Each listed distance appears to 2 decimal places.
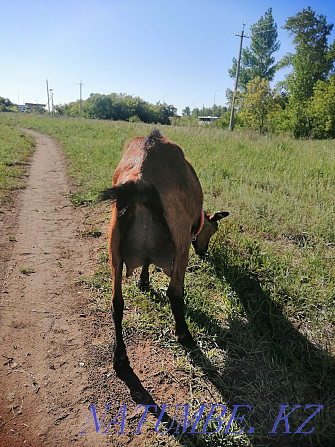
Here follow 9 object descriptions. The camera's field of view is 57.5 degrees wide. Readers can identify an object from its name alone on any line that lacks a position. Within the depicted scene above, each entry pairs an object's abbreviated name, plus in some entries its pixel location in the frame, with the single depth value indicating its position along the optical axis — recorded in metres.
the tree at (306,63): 29.06
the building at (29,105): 150.82
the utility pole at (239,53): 24.77
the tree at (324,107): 25.72
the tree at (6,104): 91.12
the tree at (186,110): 133.11
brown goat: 2.20
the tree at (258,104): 25.25
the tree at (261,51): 40.53
